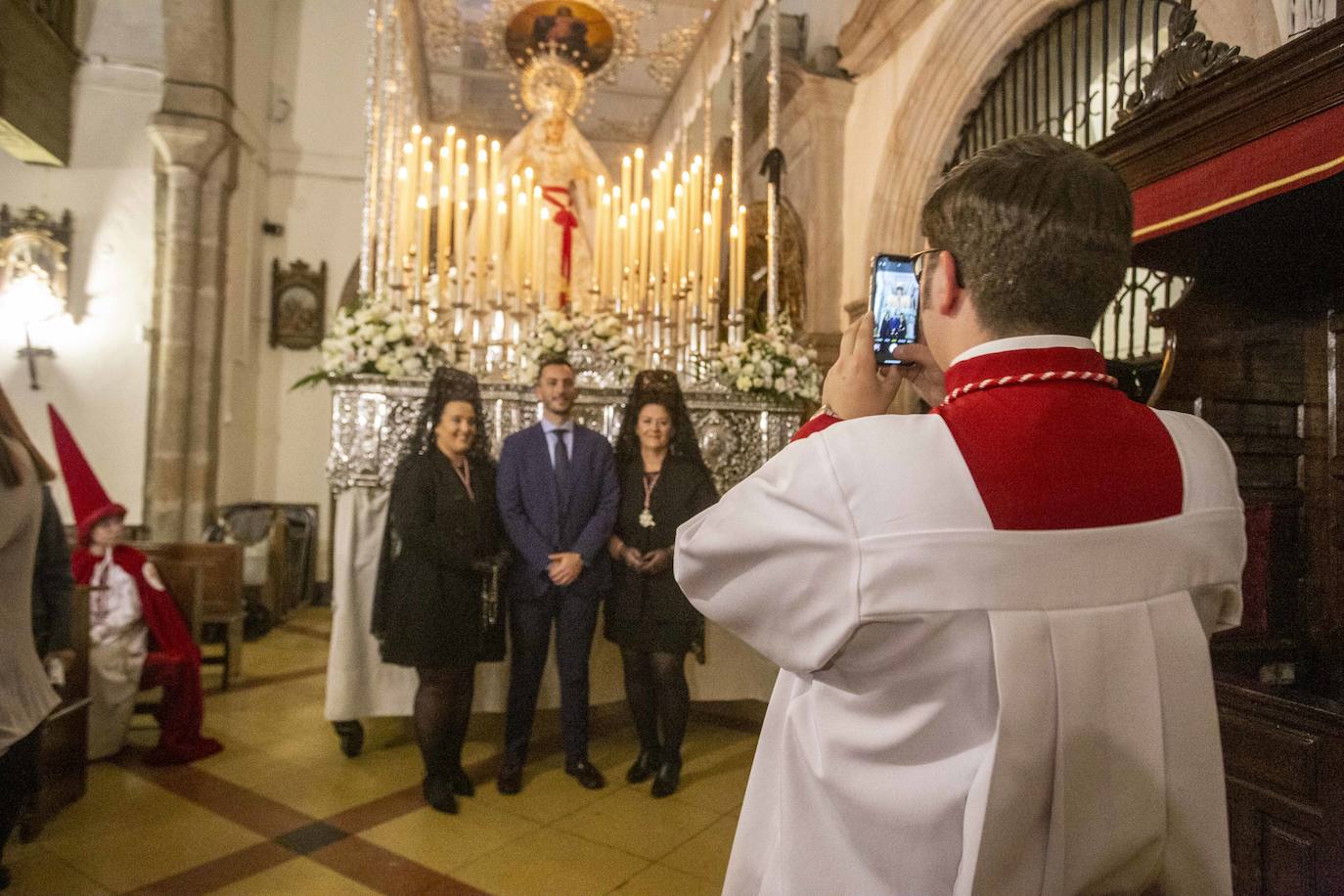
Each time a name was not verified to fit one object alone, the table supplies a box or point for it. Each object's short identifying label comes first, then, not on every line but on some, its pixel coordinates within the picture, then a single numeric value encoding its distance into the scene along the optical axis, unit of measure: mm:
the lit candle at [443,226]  4504
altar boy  907
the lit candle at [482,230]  4691
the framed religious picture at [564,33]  7695
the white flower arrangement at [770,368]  4512
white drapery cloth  4059
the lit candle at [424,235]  4600
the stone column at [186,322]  7402
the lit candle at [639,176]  4881
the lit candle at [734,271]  4950
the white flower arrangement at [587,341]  4484
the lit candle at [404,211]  4707
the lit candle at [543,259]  4809
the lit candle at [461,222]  4512
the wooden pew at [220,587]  5391
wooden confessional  1986
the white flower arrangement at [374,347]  4211
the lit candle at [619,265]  5094
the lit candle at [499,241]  4655
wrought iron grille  4227
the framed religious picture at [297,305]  8820
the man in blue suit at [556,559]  3691
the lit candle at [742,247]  5004
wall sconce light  7145
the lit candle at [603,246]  5227
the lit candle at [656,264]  4898
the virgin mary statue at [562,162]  5793
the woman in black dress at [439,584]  3455
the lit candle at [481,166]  4562
